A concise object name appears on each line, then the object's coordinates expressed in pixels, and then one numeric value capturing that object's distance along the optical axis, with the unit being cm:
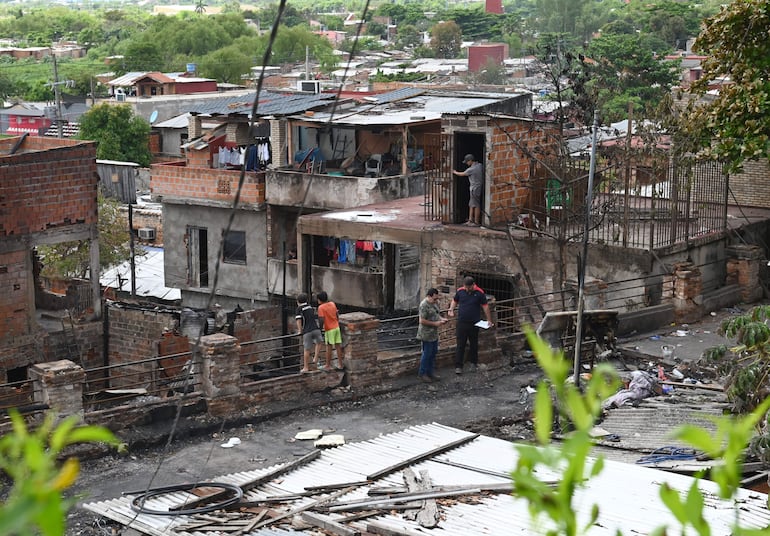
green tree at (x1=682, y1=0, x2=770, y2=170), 1775
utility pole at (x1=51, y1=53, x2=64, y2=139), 4966
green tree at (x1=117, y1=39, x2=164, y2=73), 11019
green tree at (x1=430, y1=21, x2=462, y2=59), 13200
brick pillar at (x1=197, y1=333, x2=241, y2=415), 1512
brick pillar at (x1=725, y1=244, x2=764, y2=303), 2211
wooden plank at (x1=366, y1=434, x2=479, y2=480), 1173
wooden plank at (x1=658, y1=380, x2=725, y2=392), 1534
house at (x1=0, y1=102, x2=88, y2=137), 7338
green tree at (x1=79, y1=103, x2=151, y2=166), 5609
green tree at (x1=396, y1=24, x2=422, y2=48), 14725
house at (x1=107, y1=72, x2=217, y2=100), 7456
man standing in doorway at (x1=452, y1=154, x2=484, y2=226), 2167
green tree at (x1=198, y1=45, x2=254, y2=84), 10198
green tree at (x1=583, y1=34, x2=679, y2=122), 5594
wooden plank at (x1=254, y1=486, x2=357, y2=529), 1075
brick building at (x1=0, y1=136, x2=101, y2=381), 2331
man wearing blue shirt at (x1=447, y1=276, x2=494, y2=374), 1700
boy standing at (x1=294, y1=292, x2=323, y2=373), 1659
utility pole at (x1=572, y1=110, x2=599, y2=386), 1388
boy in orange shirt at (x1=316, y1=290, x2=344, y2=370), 1625
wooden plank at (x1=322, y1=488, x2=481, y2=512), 1081
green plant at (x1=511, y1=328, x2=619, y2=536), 341
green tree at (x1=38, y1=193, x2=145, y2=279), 3612
